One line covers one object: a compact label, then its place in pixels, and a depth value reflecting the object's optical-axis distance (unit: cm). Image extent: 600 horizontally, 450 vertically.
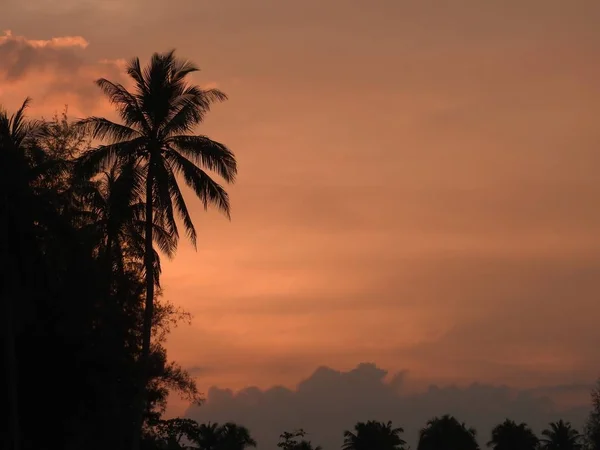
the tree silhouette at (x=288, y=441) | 11056
